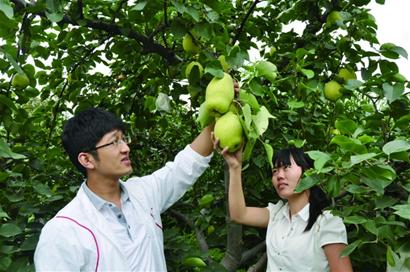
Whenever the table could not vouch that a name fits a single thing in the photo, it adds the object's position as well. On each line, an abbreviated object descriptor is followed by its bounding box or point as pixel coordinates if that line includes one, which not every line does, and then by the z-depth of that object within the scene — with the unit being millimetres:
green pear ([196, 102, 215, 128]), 1492
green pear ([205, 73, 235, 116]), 1410
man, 1393
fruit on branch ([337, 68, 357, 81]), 2004
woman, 1638
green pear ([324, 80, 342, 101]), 1975
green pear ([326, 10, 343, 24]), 2092
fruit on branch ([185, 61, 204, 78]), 1746
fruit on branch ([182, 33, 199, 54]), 1900
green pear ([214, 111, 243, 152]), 1413
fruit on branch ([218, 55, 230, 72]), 1592
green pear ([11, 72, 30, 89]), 2124
